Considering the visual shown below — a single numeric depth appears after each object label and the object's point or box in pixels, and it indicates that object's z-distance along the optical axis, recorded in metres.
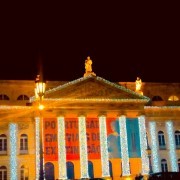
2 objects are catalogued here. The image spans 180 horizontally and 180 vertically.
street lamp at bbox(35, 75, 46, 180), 20.15
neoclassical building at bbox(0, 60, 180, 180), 43.94
